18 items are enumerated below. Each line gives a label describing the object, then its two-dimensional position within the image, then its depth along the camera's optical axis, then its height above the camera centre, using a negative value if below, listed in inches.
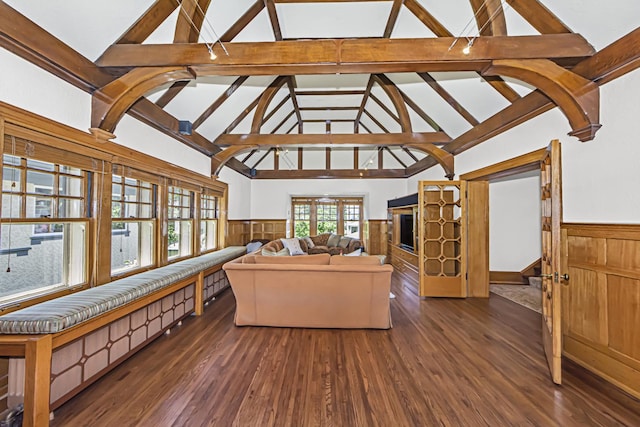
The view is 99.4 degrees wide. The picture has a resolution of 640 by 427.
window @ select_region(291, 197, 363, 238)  356.8 +4.0
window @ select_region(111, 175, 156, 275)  128.3 -3.4
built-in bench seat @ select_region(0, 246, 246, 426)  70.1 -37.4
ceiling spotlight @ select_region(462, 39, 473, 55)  96.2 +60.4
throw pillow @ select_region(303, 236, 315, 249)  310.9 -28.0
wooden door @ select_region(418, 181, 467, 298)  189.3 -16.5
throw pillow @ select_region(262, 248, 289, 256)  170.2 -22.6
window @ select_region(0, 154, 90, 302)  83.4 -3.4
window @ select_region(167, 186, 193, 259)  174.4 -2.4
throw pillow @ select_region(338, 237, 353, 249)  307.3 -27.3
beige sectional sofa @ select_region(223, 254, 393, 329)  127.3 -35.2
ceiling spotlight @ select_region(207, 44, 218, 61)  97.9 +59.8
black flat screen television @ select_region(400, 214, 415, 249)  251.4 -12.2
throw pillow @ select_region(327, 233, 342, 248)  317.1 -26.2
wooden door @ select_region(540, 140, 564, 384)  90.7 -17.5
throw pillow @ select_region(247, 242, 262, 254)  274.4 -28.9
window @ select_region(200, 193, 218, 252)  219.8 -3.6
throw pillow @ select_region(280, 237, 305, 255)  266.4 -28.1
